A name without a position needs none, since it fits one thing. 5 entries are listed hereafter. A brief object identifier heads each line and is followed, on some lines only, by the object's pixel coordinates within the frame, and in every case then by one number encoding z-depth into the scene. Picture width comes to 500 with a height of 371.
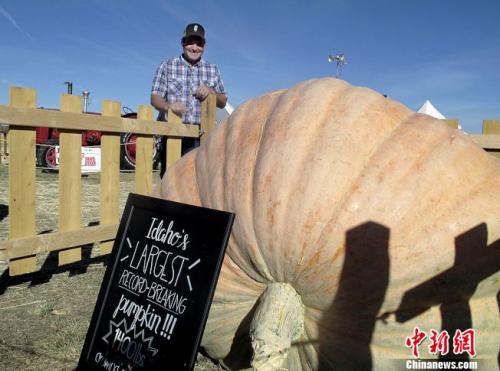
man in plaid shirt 4.41
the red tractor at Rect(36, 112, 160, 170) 11.57
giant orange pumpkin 1.59
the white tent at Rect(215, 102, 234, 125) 13.45
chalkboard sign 1.56
